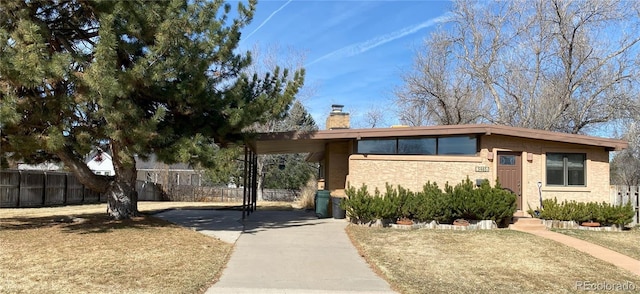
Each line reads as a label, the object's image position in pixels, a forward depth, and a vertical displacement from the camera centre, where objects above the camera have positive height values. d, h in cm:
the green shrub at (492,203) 1391 -74
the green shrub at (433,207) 1394 -89
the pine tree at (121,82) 970 +191
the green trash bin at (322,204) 1742 -109
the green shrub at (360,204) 1423 -89
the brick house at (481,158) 1543 +62
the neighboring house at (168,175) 3356 -36
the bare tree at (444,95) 2697 +461
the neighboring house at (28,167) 3606 +3
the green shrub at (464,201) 1396 -70
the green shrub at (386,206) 1399 -90
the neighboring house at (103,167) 4308 +20
